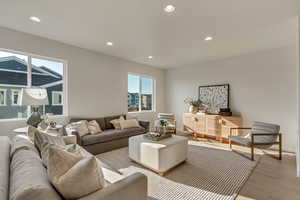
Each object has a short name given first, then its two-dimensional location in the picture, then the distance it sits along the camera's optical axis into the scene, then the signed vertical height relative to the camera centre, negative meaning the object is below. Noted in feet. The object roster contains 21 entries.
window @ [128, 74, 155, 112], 17.33 +0.71
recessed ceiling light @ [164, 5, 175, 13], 7.01 +4.42
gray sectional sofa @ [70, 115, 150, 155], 10.54 -3.02
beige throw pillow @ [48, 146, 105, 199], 3.06 -1.63
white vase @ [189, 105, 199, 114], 16.92 -1.16
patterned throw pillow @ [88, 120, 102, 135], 11.49 -2.30
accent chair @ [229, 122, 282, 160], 10.11 -2.84
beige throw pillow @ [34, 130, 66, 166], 4.44 -1.57
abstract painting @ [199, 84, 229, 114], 15.51 +0.31
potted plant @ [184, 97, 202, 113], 16.93 -0.82
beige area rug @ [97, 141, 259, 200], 6.49 -4.16
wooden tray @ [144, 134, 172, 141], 9.13 -2.46
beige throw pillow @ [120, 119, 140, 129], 13.39 -2.31
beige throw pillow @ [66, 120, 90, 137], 10.58 -2.09
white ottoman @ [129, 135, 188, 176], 8.02 -3.14
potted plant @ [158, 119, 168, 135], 10.84 -2.05
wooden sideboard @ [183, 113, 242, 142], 14.04 -2.63
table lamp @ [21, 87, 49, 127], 8.14 -0.02
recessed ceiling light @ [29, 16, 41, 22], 8.12 +4.50
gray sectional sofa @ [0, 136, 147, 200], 2.71 -1.76
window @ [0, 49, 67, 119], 9.69 +1.36
